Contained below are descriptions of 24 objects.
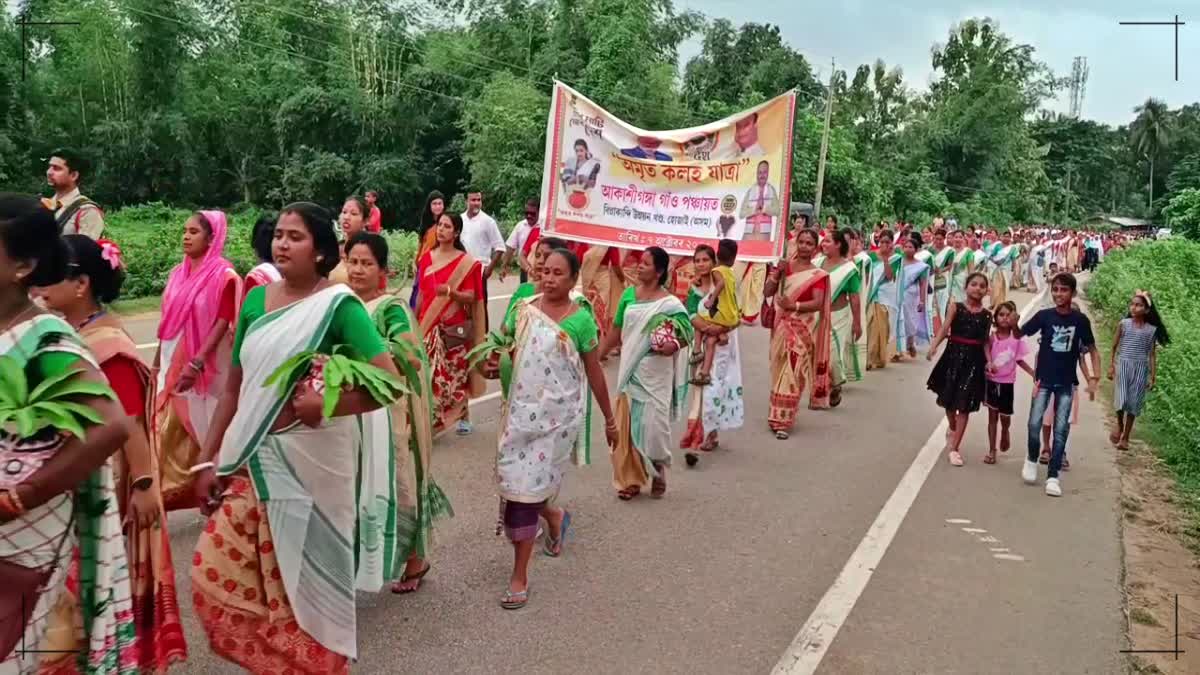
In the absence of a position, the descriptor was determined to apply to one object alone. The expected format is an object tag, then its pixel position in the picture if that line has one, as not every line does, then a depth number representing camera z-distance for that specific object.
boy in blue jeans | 7.22
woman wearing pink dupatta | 5.09
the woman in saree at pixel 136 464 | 2.95
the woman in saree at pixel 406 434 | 4.38
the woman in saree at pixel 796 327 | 8.49
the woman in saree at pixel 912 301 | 13.08
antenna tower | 65.94
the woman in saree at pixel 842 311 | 9.41
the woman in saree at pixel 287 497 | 3.14
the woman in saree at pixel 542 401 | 4.56
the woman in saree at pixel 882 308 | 12.43
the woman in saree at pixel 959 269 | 15.36
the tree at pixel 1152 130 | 81.50
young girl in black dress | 7.84
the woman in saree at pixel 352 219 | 6.36
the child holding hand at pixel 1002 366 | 7.77
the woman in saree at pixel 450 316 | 7.21
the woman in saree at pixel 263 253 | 5.14
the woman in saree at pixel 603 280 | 11.48
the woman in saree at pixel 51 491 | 2.20
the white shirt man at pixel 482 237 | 10.08
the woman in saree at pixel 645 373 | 6.21
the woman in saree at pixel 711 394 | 7.50
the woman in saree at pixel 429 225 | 7.47
